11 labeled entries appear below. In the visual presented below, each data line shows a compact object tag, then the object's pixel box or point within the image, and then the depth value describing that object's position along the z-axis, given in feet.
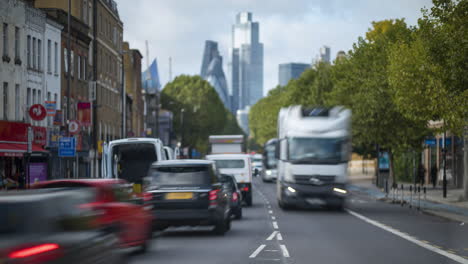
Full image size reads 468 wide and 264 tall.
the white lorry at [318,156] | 106.83
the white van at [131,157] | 105.50
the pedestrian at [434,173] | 200.84
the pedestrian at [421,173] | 199.31
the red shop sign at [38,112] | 107.96
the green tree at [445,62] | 105.70
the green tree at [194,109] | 424.46
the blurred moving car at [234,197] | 90.68
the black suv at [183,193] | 68.95
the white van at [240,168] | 125.70
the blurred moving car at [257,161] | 318.32
